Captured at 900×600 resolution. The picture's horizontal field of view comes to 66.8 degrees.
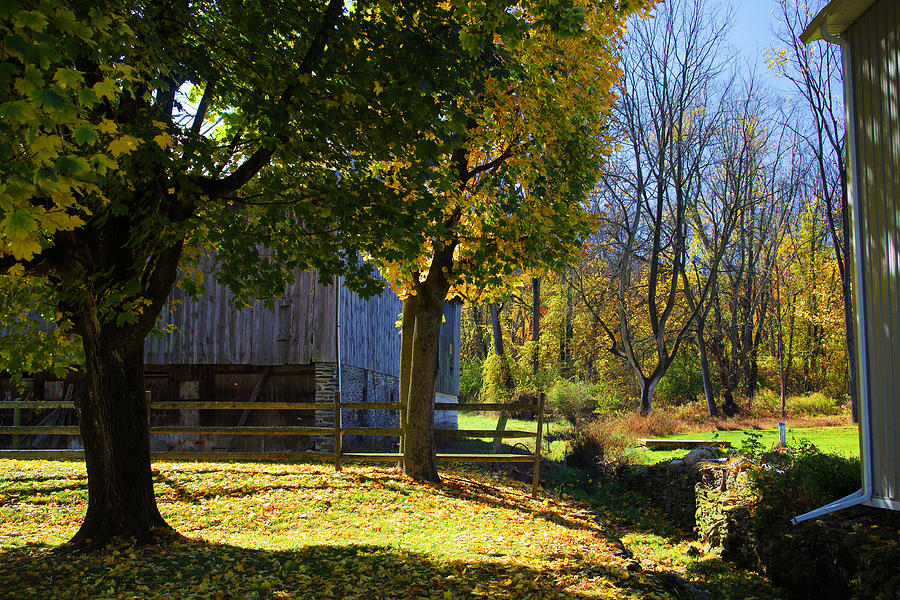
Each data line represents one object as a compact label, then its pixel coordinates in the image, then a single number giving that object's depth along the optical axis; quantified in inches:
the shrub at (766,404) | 1052.5
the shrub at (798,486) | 343.9
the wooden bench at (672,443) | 598.5
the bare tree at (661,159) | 902.4
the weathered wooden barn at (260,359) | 679.1
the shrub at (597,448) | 614.9
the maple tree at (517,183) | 405.7
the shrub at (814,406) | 1030.0
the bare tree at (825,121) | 821.9
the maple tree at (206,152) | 264.8
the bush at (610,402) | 921.0
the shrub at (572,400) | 952.3
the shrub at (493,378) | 1258.6
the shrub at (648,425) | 746.8
